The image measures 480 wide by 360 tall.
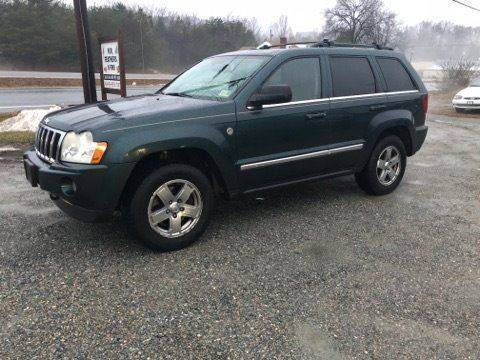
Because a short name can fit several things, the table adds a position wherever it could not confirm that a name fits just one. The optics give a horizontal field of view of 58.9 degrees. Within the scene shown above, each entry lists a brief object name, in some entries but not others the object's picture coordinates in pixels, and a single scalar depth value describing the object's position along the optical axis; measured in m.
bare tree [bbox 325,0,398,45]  46.03
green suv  3.38
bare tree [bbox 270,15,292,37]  76.99
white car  15.44
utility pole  7.31
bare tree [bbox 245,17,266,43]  53.07
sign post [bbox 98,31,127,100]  7.24
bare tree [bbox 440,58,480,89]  25.61
